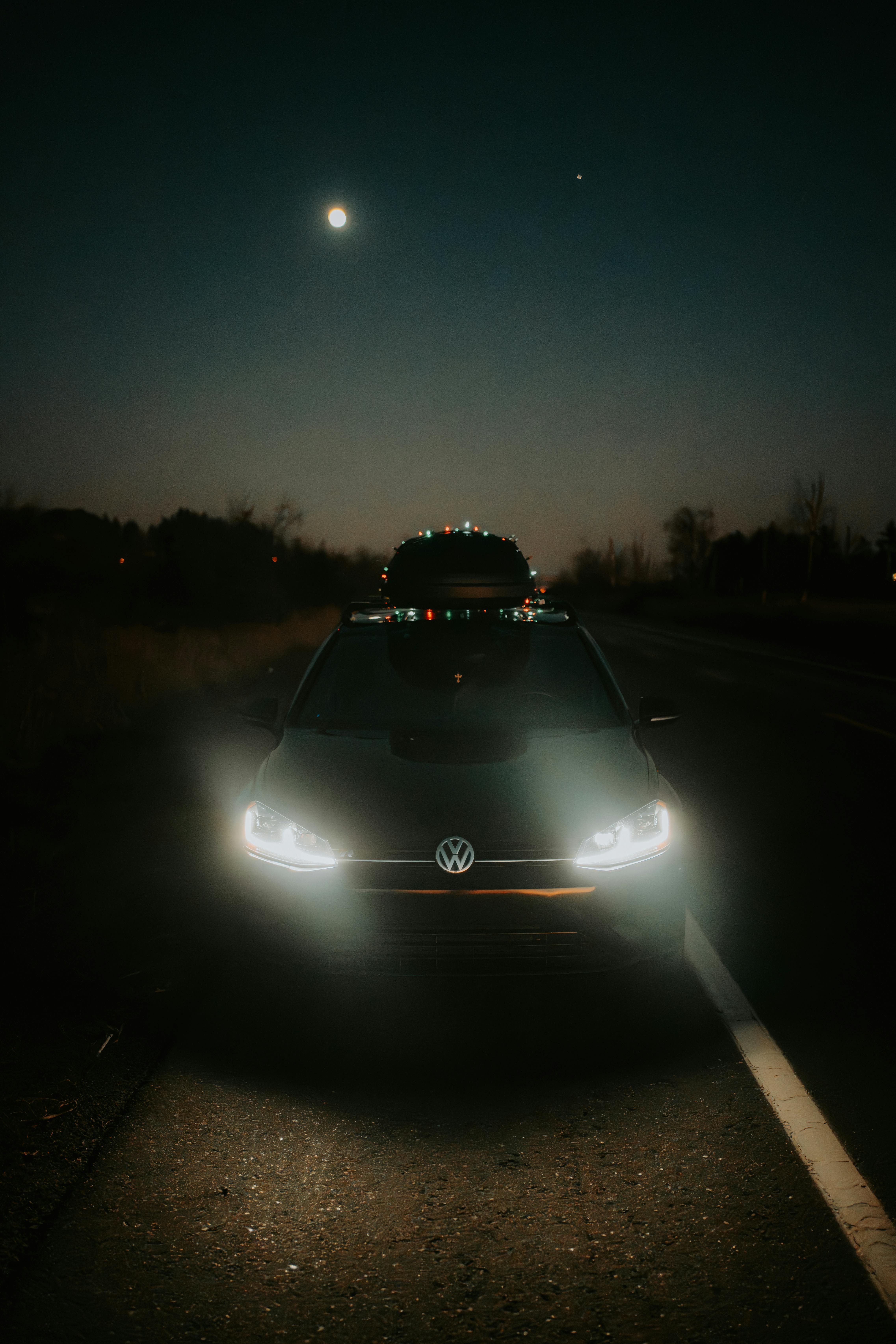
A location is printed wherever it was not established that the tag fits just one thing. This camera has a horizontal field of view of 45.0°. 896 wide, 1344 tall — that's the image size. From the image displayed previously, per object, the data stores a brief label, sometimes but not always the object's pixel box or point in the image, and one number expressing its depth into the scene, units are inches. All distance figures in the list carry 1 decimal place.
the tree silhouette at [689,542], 5349.4
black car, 153.2
